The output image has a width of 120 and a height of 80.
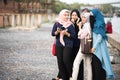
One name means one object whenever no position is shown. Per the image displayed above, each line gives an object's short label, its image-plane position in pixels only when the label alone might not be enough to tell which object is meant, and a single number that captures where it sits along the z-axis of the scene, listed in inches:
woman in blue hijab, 351.9
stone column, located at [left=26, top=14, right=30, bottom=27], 2543.0
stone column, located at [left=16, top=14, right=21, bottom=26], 2357.4
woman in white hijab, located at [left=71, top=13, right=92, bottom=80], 359.5
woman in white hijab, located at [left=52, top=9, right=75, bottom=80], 384.9
